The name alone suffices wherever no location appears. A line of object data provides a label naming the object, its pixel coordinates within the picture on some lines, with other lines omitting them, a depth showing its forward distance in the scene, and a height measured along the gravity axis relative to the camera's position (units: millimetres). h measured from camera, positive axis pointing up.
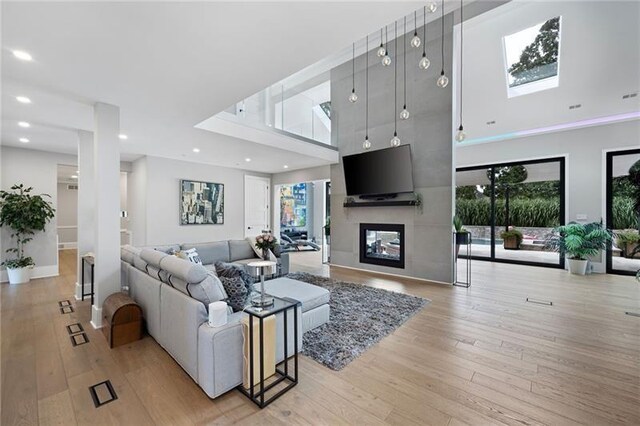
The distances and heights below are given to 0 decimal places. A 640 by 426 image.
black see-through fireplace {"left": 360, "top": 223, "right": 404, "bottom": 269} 5633 -732
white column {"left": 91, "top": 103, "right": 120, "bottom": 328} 3084 +78
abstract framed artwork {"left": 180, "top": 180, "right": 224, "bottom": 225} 6777 +222
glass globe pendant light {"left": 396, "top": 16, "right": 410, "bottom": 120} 5414 +3086
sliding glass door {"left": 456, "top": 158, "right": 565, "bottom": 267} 6500 +103
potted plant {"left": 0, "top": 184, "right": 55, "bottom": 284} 4820 -166
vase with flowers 3963 -445
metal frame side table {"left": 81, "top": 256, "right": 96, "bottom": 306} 3820 -741
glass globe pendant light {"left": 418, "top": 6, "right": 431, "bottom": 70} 4657 +3392
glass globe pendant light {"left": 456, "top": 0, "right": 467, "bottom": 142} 3299 +2943
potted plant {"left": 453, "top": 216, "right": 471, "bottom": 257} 4867 -411
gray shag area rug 2578 -1347
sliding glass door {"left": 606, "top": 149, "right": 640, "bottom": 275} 5441 +82
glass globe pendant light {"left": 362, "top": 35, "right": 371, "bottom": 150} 6094 +2545
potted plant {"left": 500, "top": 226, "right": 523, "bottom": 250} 6969 -704
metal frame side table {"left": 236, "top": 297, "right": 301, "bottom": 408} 1887 -1151
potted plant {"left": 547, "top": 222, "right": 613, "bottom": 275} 5484 -616
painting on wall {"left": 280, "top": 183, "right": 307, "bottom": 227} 11727 +237
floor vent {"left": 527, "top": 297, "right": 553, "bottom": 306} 3934 -1351
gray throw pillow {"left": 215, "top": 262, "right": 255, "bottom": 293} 2514 -586
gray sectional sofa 1946 -947
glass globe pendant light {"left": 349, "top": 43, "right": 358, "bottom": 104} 6057 +3258
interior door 8164 +198
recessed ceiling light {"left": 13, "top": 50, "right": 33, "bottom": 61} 2168 +1292
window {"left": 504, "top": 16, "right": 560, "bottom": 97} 4531 +2872
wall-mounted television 5352 +851
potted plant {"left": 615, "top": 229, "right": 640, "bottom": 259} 5457 -589
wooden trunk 2682 -1137
